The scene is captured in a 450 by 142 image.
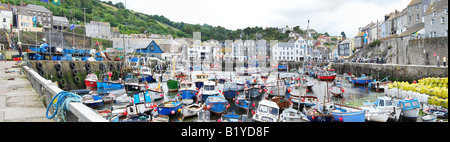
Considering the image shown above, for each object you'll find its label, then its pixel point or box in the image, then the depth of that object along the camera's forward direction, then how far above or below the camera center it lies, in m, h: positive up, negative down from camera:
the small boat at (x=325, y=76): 41.34 -1.45
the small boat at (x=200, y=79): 31.61 -1.37
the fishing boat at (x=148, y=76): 40.75 -1.24
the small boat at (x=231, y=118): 13.80 -2.66
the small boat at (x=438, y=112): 15.41 -2.78
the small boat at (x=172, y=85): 29.95 -1.92
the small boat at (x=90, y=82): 30.17 -1.52
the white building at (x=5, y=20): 52.09 +10.05
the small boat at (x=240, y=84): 30.42 -1.94
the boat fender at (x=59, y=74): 27.92 -0.52
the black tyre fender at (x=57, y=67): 28.08 +0.22
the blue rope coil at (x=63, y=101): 4.11 -0.51
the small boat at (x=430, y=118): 14.04 -2.79
